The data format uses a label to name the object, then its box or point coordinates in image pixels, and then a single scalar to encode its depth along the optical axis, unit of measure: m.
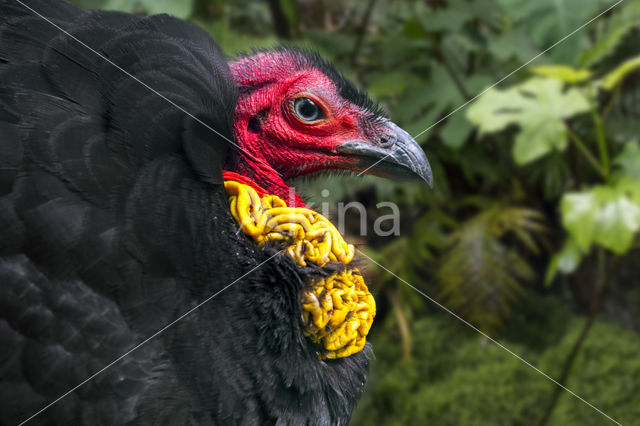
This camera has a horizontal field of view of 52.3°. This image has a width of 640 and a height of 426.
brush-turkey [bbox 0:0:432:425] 1.09
